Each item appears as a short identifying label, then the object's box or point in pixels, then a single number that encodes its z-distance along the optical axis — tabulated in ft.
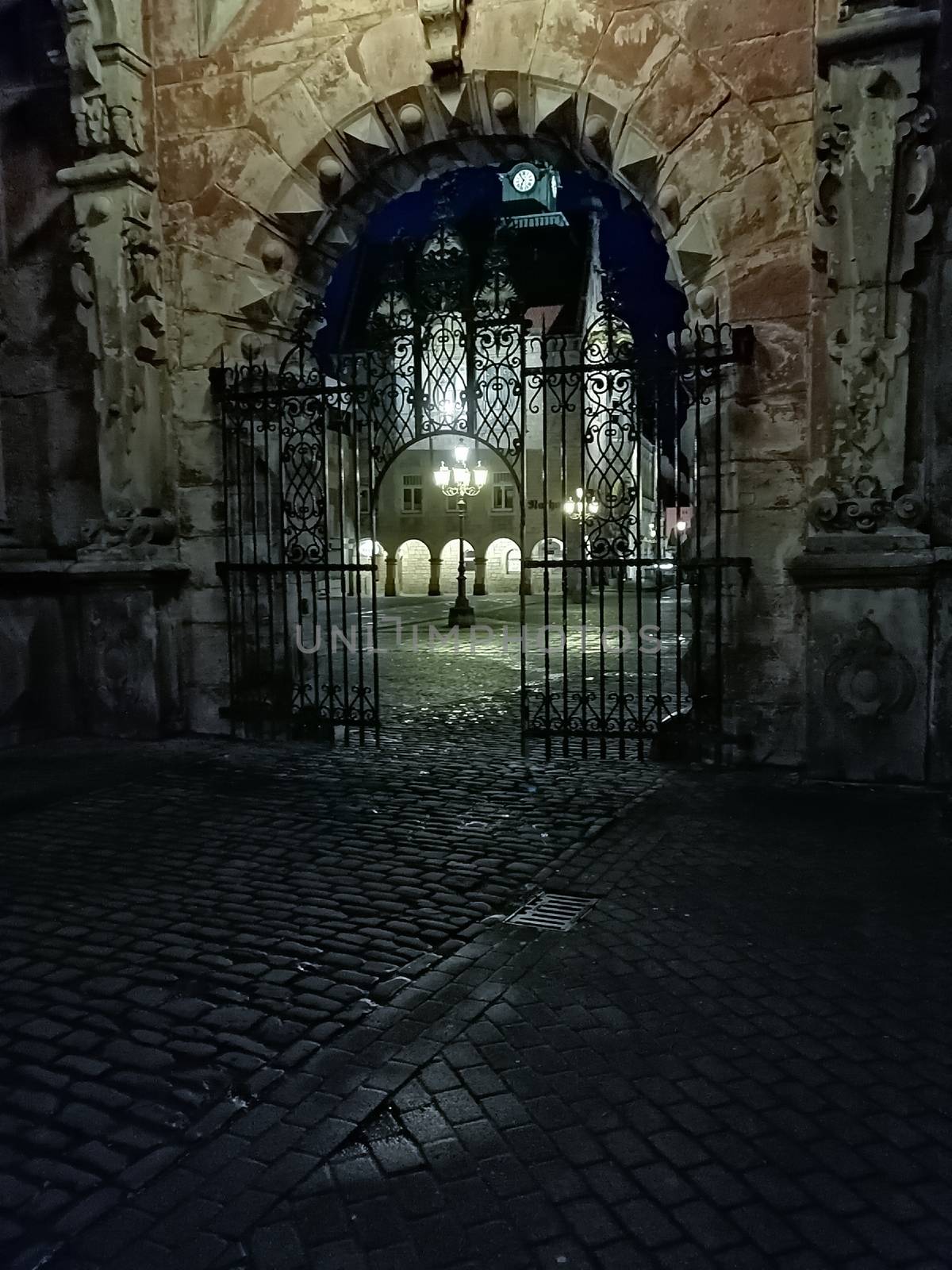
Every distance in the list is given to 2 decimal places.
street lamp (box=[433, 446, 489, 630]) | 71.41
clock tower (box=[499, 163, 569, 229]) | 157.79
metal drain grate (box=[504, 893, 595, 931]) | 13.04
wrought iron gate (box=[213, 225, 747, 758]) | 21.75
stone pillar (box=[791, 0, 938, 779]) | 19.07
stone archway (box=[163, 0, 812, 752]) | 20.85
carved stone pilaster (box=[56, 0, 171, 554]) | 24.84
